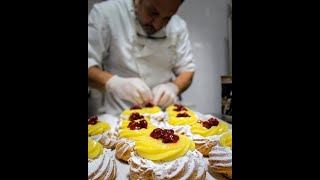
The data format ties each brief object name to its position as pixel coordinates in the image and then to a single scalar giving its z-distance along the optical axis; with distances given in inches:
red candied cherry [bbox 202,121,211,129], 12.4
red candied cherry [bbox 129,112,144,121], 17.7
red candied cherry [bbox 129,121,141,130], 14.7
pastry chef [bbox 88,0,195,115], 23.7
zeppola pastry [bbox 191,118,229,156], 10.7
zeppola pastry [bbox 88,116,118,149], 15.4
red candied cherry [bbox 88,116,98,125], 16.7
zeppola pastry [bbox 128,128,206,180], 9.3
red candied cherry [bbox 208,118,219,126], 11.4
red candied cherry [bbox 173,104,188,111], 20.4
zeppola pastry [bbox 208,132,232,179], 9.2
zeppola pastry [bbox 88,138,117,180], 9.6
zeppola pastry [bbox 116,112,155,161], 13.4
